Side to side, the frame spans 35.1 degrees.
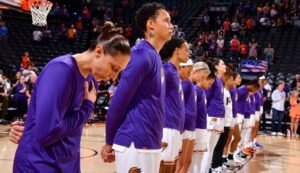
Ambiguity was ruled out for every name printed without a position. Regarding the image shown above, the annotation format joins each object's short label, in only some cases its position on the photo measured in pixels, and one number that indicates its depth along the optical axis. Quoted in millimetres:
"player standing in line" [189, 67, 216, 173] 6047
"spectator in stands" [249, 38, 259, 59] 19409
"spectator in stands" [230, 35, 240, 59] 20250
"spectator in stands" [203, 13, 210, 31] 23497
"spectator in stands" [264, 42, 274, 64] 19297
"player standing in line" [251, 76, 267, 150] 11395
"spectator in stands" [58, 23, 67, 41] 22172
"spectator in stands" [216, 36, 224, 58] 20656
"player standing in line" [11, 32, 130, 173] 2070
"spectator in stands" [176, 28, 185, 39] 20772
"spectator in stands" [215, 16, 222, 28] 23219
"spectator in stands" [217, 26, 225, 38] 21703
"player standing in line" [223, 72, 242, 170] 8312
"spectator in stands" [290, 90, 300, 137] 14844
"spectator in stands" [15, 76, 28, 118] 14102
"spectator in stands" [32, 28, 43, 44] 21188
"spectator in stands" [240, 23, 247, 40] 21634
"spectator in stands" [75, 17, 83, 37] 23292
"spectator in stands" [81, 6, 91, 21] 24078
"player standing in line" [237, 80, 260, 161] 9455
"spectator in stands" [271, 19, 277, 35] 21438
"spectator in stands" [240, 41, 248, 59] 19922
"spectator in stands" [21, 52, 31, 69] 17278
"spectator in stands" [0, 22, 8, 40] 19719
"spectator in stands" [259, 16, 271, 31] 21766
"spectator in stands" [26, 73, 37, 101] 13523
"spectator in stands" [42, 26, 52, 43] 21562
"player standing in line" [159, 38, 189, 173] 4243
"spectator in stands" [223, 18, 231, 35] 22266
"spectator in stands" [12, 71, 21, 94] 14459
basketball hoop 10922
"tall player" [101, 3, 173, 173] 3082
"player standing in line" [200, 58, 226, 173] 6812
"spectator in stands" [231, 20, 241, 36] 21969
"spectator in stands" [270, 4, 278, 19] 21964
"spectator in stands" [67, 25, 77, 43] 22094
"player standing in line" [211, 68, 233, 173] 7703
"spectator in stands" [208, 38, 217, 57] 20767
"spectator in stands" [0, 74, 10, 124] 13820
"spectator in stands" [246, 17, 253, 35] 21828
